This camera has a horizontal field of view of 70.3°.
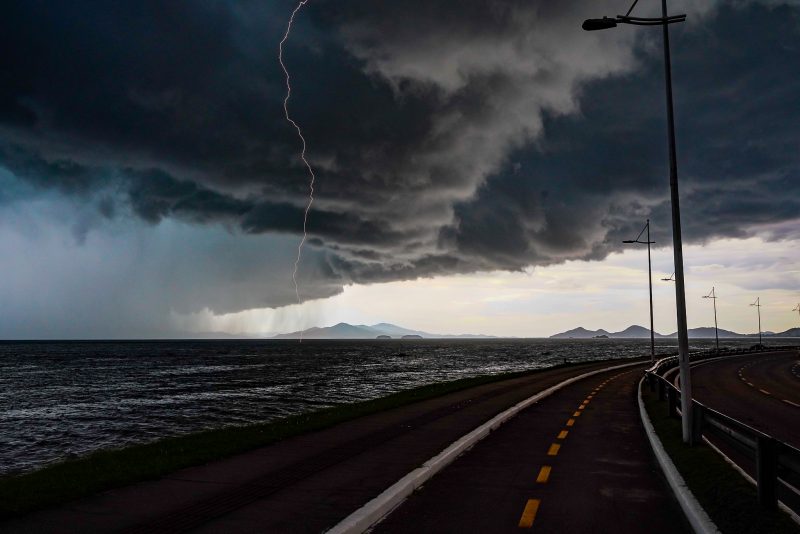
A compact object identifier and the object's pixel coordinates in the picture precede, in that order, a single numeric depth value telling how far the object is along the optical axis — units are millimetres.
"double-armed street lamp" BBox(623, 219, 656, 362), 46256
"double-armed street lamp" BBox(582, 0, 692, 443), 12805
